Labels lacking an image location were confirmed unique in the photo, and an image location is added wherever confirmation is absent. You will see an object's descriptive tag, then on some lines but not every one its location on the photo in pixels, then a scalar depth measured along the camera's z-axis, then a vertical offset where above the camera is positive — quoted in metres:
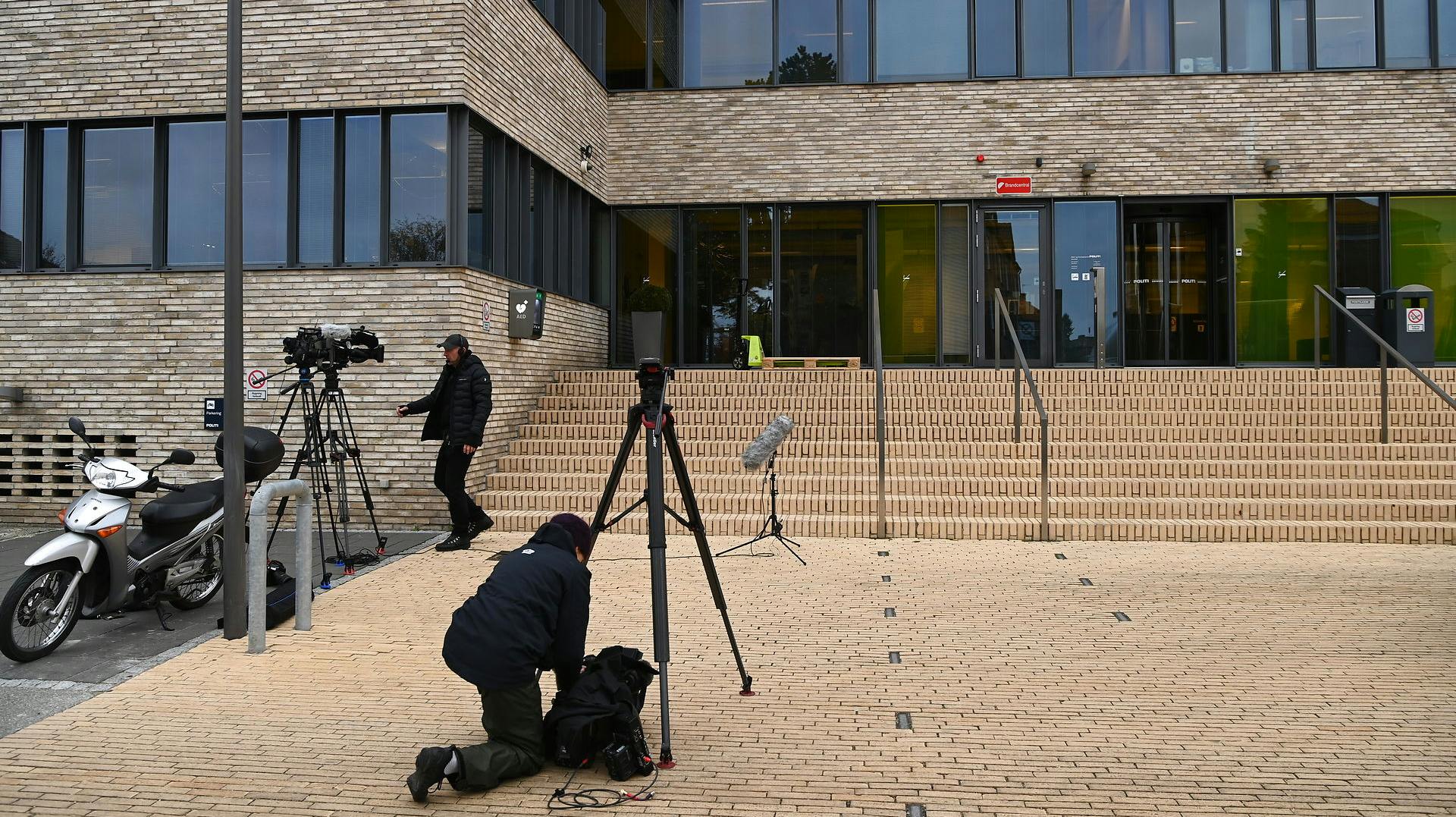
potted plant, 15.19 +1.63
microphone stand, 9.00 -0.89
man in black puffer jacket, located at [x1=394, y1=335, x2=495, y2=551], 8.73 +0.07
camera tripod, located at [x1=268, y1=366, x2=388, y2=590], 7.80 -0.18
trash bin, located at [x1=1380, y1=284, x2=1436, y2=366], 14.15 +1.30
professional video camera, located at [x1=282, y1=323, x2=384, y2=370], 7.91 +0.60
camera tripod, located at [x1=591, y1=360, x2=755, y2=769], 4.13 -0.26
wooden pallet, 14.81 +0.87
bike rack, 5.73 -0.76
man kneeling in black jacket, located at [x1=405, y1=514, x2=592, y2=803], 3.86 -0.82
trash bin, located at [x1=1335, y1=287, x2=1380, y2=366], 14.27 +1.24
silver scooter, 5.63 -0.76
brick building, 14.81 +3.58
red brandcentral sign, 15.21 +3.41
